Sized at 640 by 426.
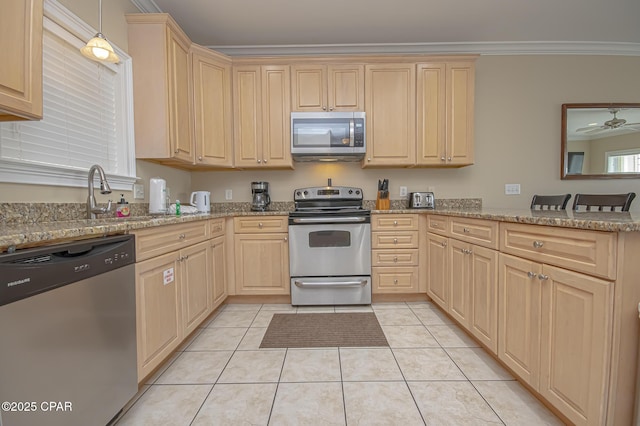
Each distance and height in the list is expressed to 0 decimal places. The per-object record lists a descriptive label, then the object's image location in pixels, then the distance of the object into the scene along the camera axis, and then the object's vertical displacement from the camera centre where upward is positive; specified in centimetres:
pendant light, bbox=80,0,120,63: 148 +83
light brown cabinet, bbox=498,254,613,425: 99 -55
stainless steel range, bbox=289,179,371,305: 264 -50
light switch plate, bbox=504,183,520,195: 316 +17
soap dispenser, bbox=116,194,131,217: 187 -4
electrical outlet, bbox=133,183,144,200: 218 +10
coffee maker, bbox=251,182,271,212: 301 +8
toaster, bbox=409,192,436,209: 303 +4
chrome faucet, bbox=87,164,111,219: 156 +3
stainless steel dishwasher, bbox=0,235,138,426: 79 -46
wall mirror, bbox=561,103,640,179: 304 +70
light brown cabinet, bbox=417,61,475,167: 282 +94
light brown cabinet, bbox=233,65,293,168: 285 +92
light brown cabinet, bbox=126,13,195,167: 216 +97
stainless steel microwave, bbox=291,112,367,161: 283 +72
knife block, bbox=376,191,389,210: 304 +0
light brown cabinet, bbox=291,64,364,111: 284 +121
